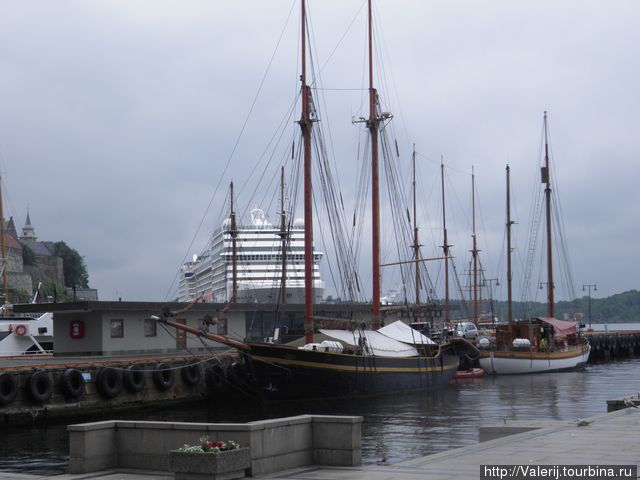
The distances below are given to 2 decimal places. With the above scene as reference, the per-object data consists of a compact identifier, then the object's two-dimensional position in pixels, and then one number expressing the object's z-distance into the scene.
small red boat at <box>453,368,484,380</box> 60.78
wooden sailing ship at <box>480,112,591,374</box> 63.47
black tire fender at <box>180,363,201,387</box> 42.19
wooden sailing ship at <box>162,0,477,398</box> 40.44
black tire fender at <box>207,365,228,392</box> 43.62
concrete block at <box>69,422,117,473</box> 16.42
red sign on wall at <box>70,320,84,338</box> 47.56
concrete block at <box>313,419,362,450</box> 16.39
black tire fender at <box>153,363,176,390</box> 40.00
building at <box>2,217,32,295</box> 180.12
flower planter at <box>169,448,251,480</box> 14.31
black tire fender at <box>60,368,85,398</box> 35.16
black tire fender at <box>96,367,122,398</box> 36.69
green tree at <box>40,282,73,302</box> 174.66
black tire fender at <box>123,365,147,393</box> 38.06
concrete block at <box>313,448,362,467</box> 16.38
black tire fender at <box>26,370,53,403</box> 33.88
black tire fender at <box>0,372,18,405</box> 32.76
